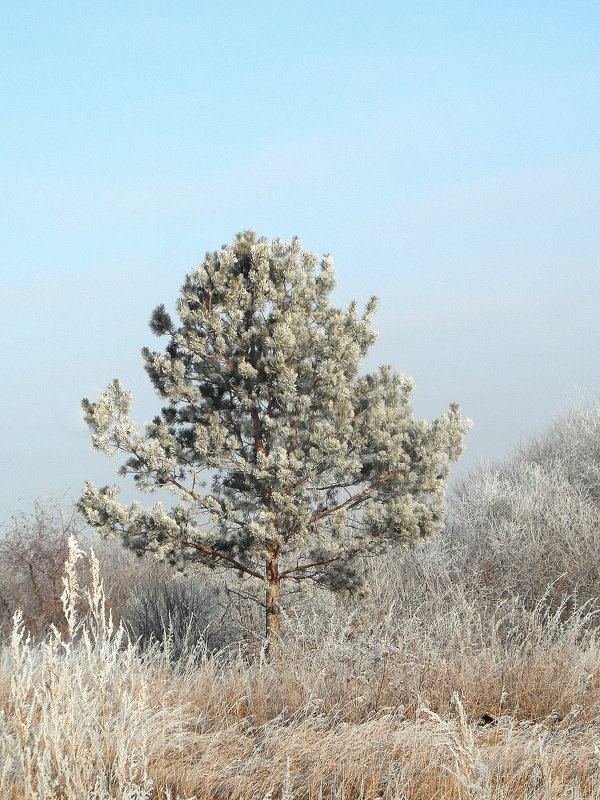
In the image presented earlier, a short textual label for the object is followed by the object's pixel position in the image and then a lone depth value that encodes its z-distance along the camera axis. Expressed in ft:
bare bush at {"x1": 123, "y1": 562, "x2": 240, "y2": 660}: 69.62
